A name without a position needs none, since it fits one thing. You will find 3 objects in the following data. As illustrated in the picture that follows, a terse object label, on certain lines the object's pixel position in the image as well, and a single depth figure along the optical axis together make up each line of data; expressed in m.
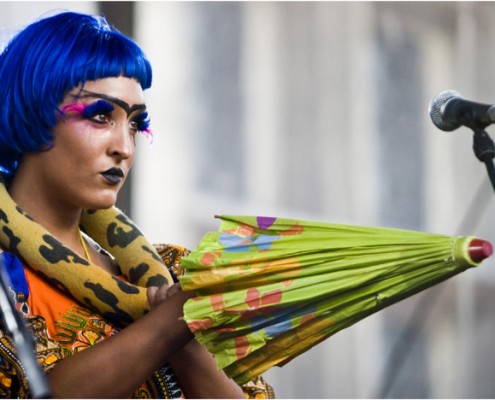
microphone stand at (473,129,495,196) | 4.18
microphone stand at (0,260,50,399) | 3.80
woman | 4.22
